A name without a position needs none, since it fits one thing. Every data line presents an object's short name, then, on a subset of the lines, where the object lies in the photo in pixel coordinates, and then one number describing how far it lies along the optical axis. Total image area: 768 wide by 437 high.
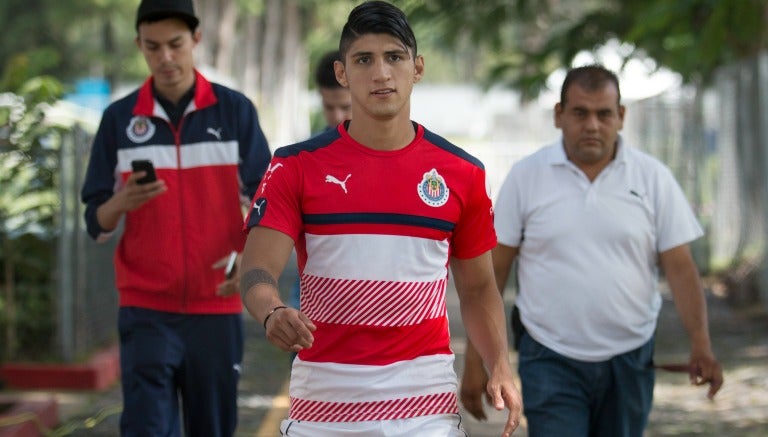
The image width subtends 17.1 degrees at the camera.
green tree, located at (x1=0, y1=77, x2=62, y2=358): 18.53
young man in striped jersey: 7.45
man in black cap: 10.84
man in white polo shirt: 10.56
